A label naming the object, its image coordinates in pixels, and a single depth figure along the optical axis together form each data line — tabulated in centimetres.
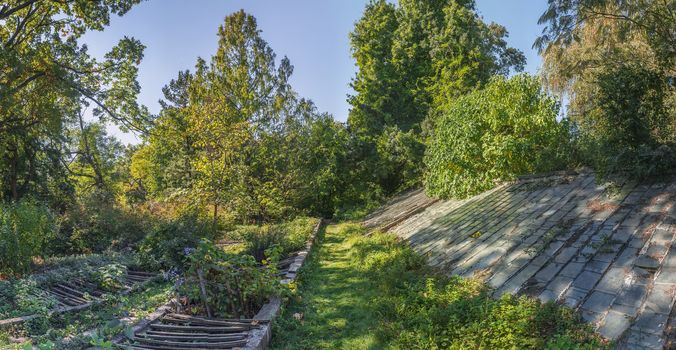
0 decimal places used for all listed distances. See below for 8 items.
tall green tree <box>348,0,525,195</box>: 1870
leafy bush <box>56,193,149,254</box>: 1343
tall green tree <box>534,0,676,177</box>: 596
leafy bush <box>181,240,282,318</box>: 546
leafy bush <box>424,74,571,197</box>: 918
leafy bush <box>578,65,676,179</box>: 591
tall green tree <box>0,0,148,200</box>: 1223
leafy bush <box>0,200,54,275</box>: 840
